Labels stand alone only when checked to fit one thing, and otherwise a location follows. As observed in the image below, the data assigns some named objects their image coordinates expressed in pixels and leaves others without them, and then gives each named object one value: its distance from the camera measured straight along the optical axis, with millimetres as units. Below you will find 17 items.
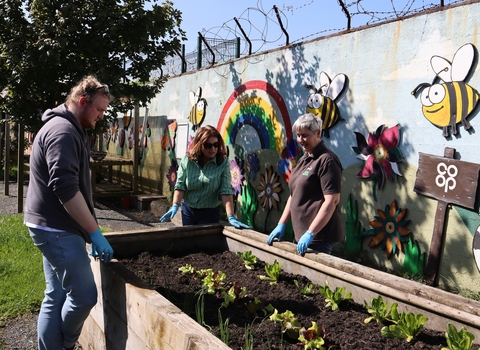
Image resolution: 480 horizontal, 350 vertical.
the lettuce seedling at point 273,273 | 3031
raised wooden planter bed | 2027
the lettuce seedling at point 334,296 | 2569
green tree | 6340
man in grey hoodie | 2277
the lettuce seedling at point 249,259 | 3291
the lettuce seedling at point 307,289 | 2791
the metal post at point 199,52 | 8805
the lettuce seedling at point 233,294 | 2648
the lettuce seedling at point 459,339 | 1926
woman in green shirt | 3727
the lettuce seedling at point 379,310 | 2348
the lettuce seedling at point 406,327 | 2159
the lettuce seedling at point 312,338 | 2119
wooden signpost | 3971
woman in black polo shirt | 2965
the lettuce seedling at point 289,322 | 2258
